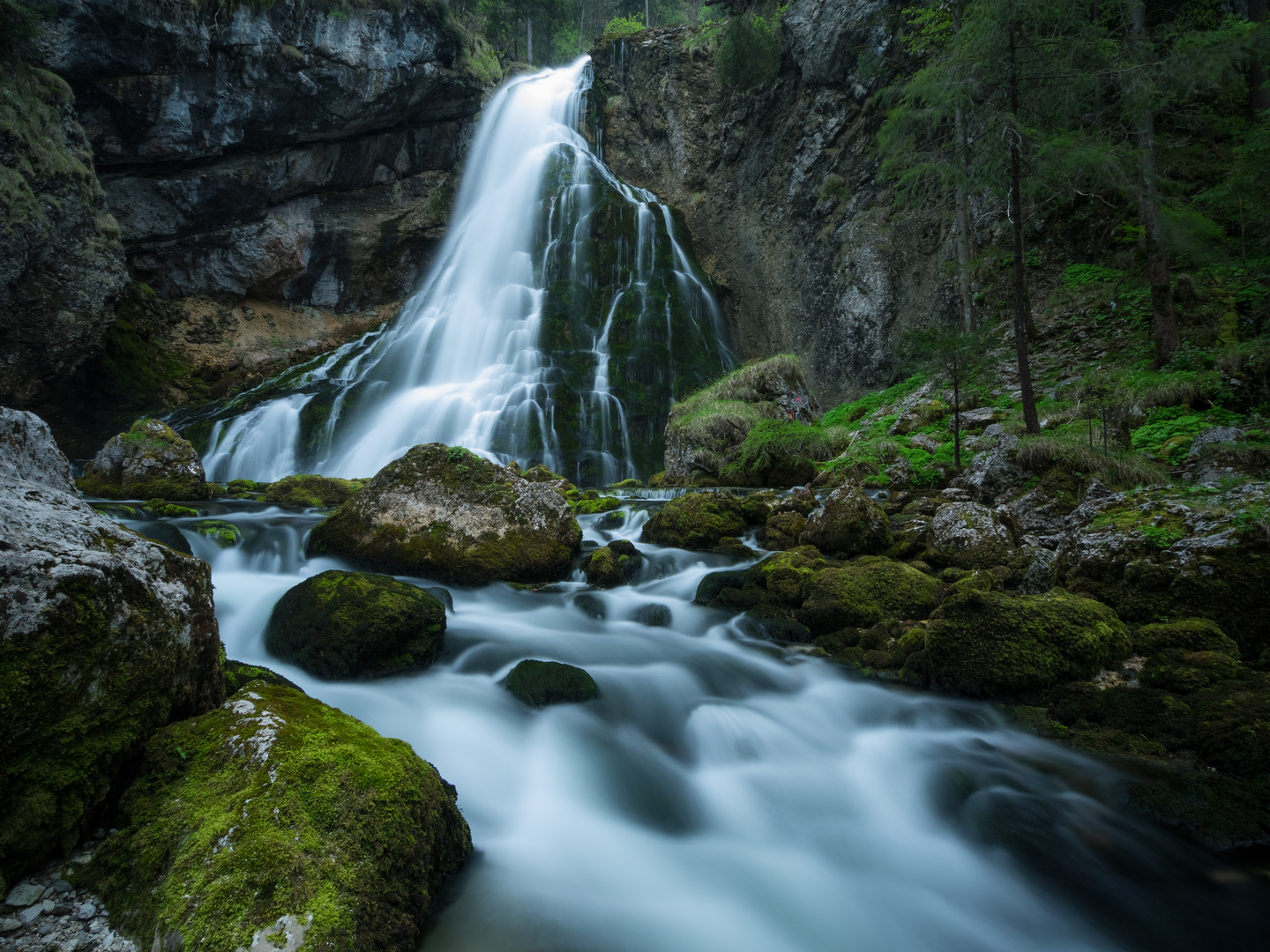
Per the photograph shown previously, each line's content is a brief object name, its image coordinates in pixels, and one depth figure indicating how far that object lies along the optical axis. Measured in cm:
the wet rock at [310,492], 1193
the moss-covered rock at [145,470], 1120
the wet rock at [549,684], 470
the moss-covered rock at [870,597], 593
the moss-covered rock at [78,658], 199
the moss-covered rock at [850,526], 760
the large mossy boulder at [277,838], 185
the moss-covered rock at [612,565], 781
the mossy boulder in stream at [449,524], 720
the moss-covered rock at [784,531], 864
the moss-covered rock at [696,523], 906
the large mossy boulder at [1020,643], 463
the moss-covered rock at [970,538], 652
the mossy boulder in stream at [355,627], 474
